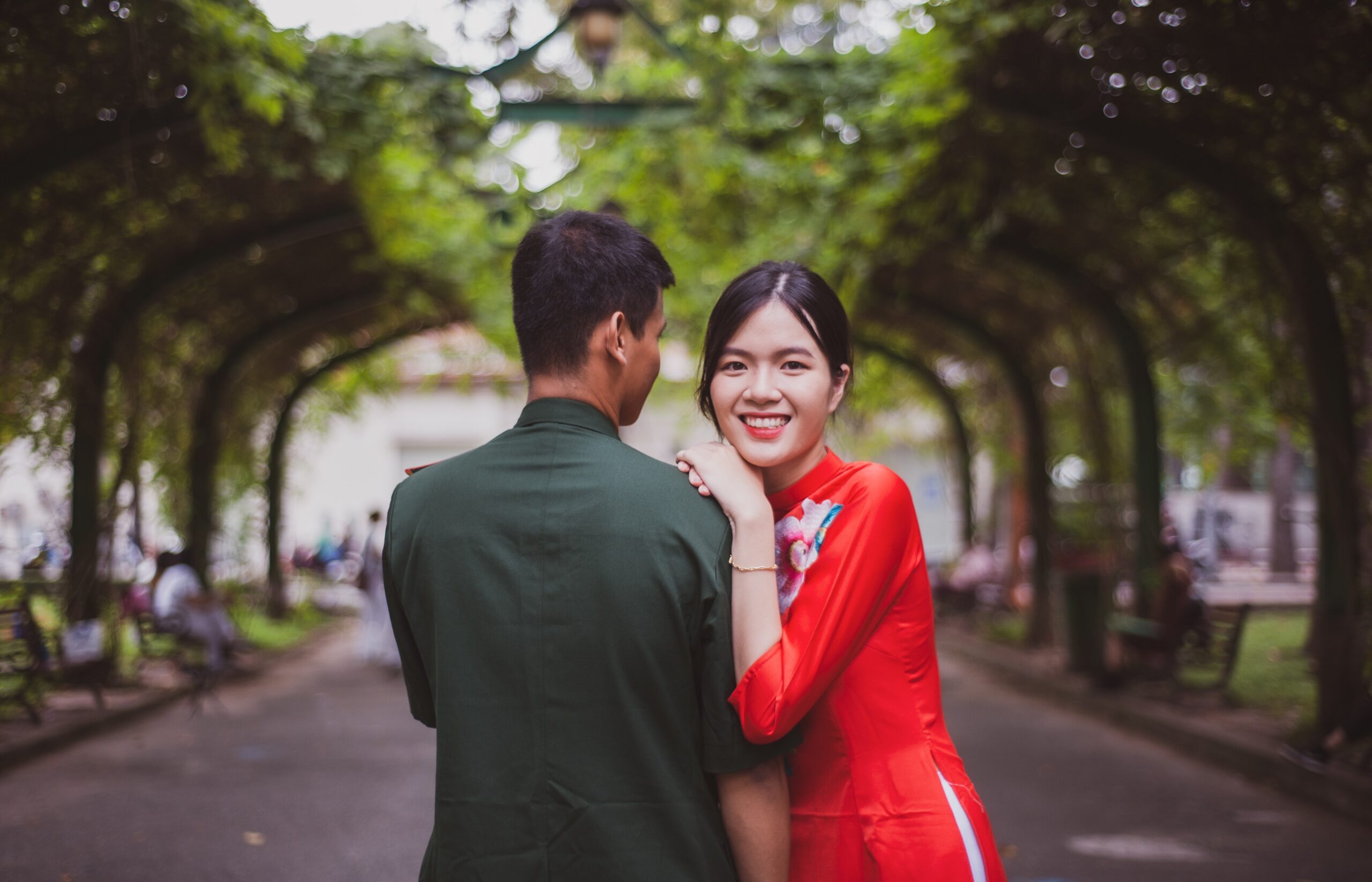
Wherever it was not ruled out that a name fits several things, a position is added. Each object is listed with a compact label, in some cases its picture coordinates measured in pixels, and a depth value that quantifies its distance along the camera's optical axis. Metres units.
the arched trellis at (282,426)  17.42
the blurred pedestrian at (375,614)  14.20
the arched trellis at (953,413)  17.20
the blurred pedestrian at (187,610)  11.99
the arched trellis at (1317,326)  7.48
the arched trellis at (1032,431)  13.94
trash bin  11.24
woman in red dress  1.84
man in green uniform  1.74
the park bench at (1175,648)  9.95
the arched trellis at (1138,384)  10.91
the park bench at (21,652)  8.93
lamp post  7.98
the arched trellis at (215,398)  14.51
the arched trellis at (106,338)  10.90
